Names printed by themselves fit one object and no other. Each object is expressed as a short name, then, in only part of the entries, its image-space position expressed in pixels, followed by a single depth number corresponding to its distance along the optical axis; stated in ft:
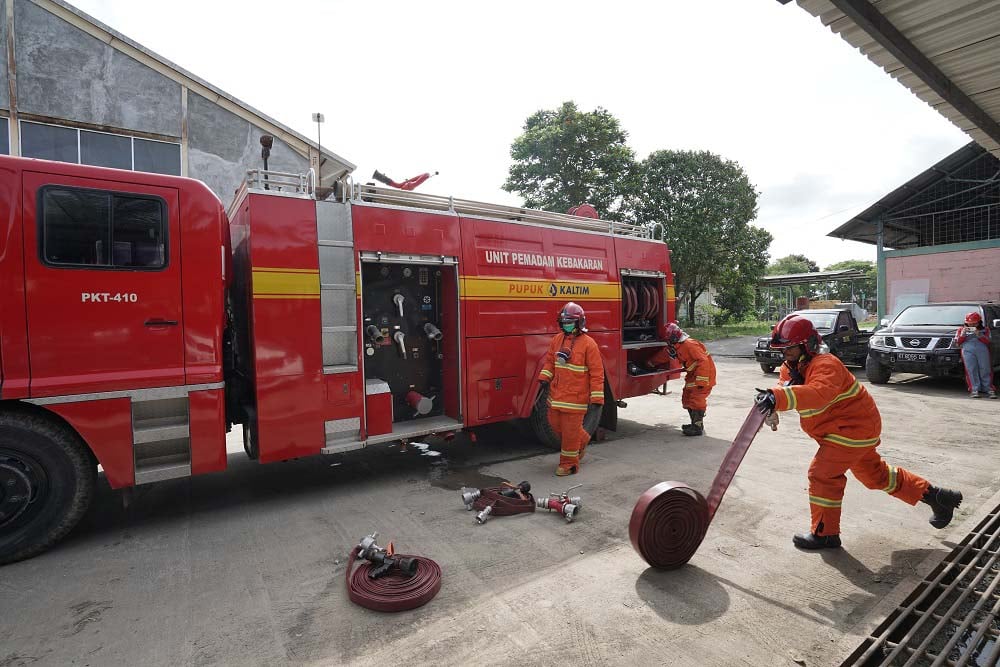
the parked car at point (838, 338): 41.01
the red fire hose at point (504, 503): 14.06
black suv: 32.24
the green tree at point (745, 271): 88.69
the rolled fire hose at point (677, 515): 10.34
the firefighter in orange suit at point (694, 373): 23.12
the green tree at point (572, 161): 80.74
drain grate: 8.10
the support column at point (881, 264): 56.80
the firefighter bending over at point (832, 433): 11.13
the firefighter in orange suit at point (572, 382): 17.49
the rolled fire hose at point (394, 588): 9.47
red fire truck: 11.53
